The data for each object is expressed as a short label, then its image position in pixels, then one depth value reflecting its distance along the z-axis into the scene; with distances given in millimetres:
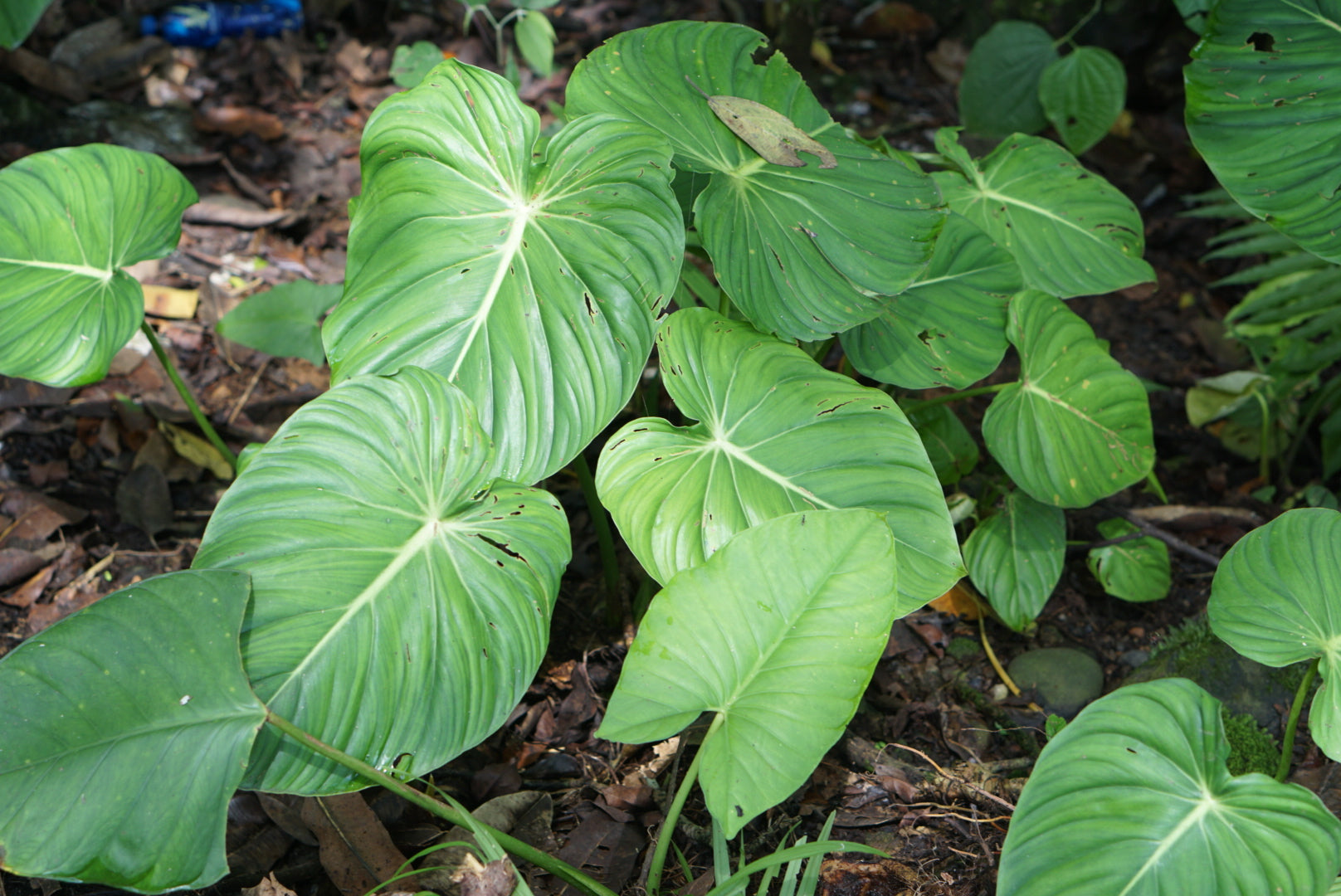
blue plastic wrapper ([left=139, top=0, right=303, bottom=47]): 3254
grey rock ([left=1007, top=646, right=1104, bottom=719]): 1757
